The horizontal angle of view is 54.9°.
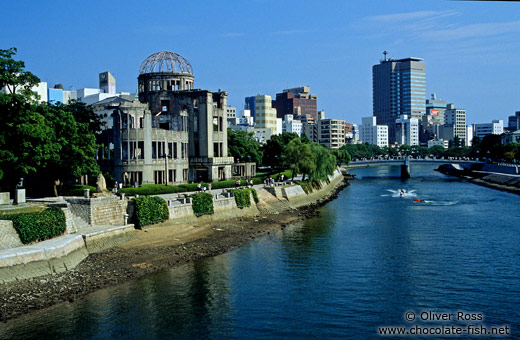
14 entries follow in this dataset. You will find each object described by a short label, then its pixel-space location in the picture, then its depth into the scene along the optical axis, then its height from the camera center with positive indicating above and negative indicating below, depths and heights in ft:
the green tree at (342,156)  574.97 -1.08
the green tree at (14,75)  165.99 +29.37
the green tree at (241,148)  367.25 +6.76
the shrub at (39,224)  138.31 -18.15
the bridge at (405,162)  566.77 -9.71
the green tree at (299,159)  316.19 -2.02
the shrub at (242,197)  237.86 -19.16
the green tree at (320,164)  324.60 -5.67
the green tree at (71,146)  193.16 +5.59
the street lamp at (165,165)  256.11 -3.35
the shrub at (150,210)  180.96 -19.14
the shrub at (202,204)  211.20 -19.72
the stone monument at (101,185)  181.27 -9.20
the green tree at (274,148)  436.35 +7.36
